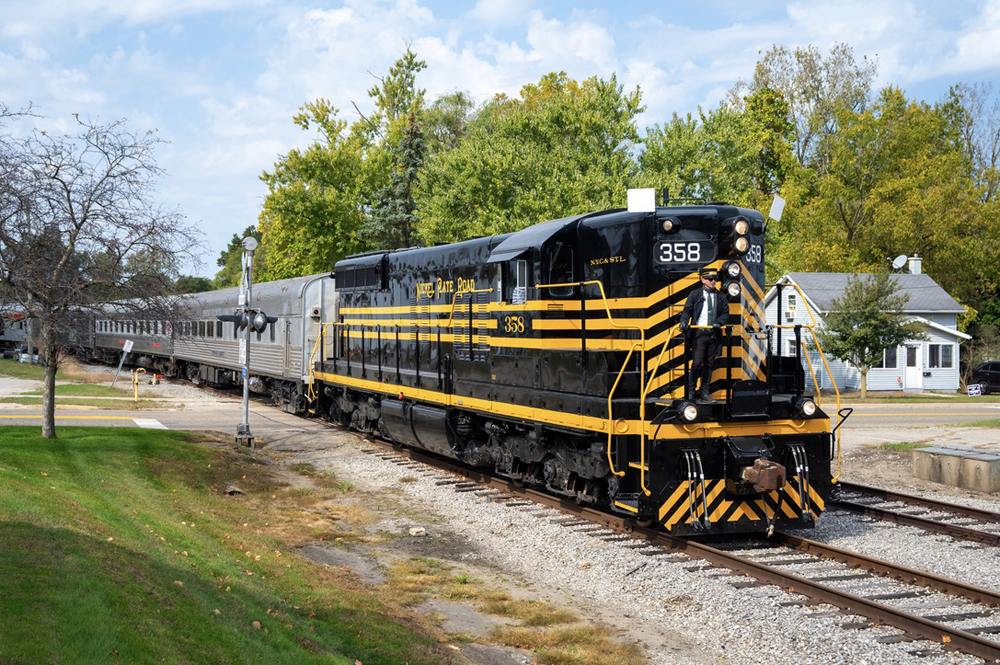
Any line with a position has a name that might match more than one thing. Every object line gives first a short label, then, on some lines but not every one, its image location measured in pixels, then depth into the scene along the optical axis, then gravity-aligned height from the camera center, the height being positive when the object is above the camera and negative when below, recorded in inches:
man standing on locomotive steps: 394.9 +6.0
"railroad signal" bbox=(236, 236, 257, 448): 735.7 -10.5
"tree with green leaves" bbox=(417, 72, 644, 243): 1201.4 +244.1
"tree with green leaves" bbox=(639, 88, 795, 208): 1192.2 +251.1
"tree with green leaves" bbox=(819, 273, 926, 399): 1304.1 +22.8
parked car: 1632.8 -72.8
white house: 1587.1 -21.5
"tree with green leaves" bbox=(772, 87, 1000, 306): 1871.3 +279.0
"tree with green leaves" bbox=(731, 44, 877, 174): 2154.3 +618.3
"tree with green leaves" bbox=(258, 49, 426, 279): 1663.4 +302.4
